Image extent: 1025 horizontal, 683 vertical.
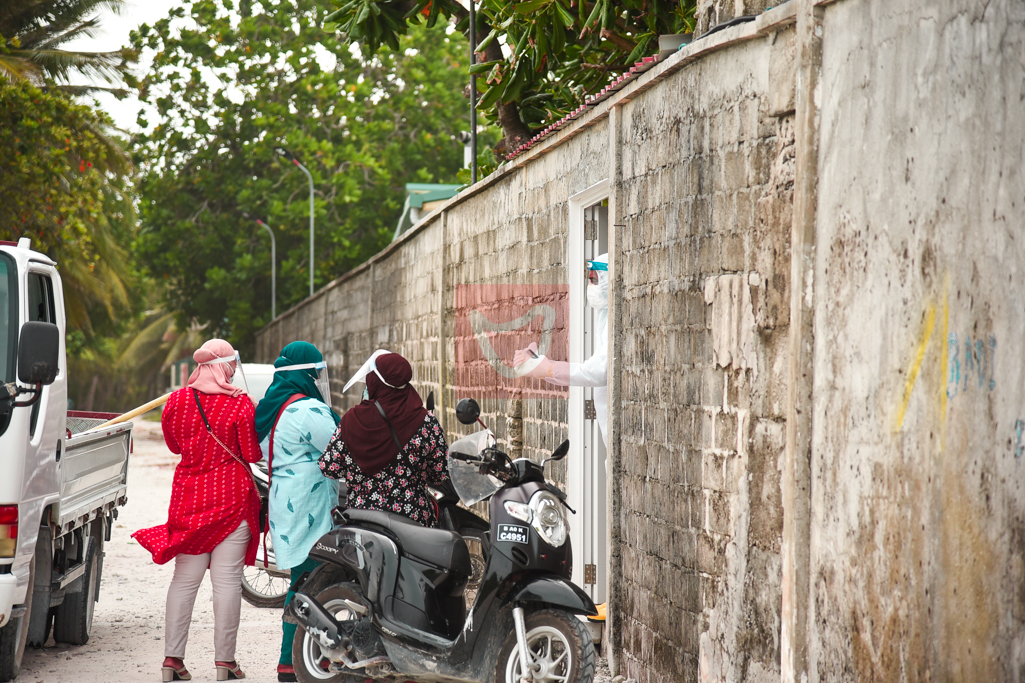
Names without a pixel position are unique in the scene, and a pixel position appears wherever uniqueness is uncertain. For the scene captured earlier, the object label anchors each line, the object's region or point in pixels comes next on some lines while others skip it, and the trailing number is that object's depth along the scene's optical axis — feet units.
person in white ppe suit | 38.22
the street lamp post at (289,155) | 189.35
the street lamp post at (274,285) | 197.77
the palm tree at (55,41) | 127.44
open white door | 41.04
